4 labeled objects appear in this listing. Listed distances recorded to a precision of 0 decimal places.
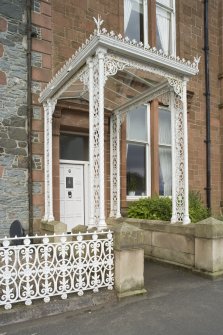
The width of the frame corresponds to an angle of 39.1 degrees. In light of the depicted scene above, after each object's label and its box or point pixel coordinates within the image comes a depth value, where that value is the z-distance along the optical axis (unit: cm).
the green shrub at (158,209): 711
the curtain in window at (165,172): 930
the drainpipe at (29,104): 669
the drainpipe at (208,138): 990
